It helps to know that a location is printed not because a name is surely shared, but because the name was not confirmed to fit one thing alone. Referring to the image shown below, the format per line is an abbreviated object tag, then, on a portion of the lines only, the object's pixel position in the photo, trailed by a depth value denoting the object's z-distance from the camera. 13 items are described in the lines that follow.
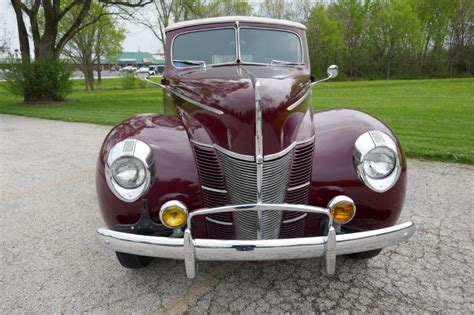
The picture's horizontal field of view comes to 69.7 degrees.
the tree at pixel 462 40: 37.72
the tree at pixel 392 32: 39.19
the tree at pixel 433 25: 39.69
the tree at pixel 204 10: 29.64
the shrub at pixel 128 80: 31.89
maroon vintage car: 2.02
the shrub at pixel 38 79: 15.91
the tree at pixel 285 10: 42.31
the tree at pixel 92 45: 31.69
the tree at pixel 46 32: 16.33
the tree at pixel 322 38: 40.31
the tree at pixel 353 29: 42.41
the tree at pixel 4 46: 19.54
